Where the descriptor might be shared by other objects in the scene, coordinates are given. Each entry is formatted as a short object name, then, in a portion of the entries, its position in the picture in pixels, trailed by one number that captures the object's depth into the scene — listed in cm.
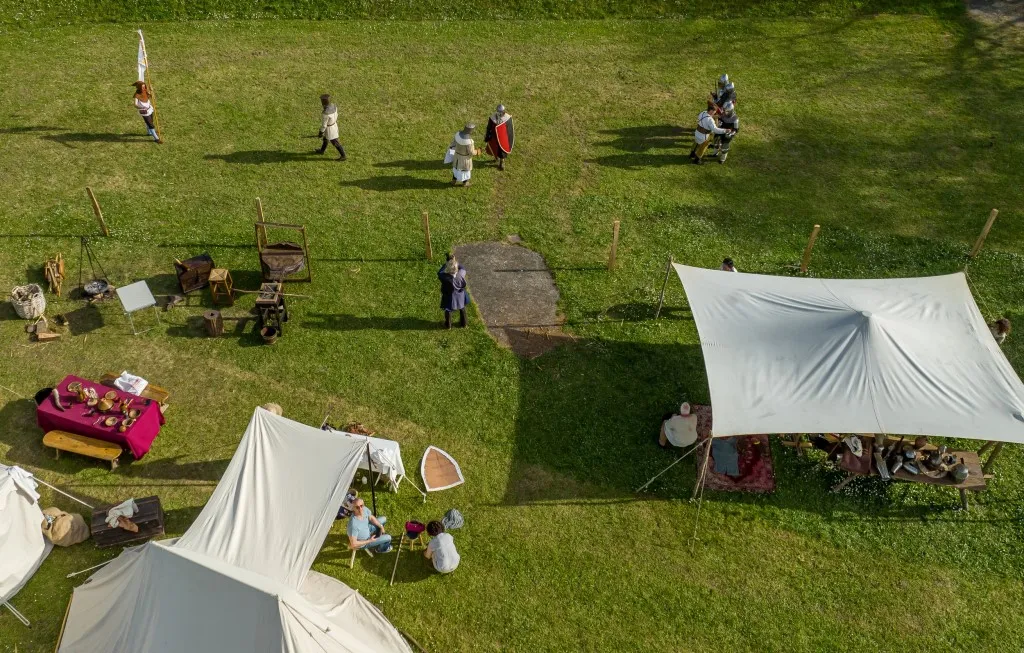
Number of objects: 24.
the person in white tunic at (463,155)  1908
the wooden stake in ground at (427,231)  1677
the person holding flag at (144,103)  1975
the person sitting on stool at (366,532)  1173
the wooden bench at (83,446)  1284
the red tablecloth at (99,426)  1292
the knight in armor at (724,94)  2177
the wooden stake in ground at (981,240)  1755
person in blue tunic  1491
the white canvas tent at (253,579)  911
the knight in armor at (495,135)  1977
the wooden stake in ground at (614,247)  1666
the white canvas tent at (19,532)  1104
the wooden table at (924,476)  1311
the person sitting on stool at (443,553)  1164
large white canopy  1216
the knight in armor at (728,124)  2067
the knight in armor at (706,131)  2062
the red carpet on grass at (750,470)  1338
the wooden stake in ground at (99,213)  1661
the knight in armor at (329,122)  1943
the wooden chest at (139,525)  1180
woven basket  1532
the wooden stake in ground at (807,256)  1688
